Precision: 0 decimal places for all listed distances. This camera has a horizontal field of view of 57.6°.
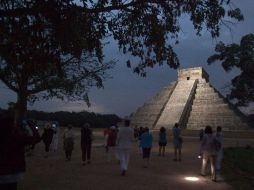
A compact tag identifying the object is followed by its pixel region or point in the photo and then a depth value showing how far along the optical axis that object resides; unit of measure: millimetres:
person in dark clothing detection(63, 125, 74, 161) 8635
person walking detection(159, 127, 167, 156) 10424
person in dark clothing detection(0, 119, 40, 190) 2991
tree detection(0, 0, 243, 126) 3860
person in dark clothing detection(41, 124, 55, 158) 9421
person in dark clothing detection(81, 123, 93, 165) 7986
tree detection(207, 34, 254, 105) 22782
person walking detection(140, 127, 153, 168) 8007
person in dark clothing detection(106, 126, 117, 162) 8924
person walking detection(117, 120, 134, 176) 6737
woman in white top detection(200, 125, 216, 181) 6519
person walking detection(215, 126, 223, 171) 6594
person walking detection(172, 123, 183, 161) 9495
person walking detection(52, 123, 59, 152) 11016
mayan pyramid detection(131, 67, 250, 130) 24728
